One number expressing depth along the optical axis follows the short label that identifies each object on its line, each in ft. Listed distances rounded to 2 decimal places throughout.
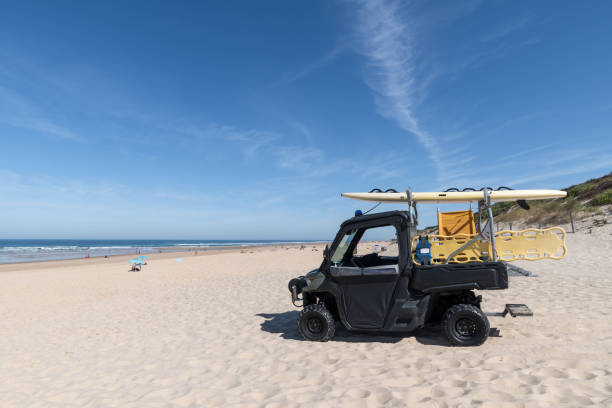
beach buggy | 16.34
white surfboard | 18.89
